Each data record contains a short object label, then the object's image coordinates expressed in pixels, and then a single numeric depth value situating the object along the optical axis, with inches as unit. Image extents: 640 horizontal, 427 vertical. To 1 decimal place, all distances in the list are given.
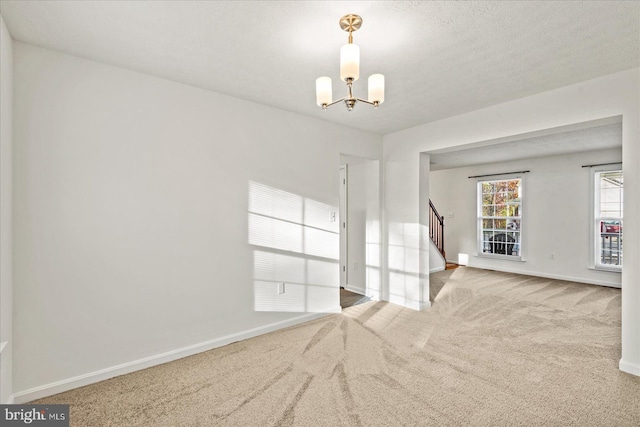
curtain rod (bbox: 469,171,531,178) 264.8
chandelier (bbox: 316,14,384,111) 71.9
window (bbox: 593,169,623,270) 217.3
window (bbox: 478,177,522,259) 265.9
